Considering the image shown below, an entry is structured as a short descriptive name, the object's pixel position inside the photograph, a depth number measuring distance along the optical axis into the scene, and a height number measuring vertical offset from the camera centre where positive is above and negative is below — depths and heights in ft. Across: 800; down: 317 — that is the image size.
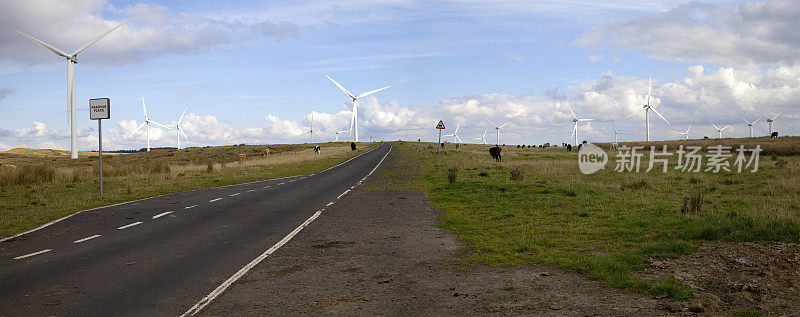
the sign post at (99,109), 72.64 +4.76
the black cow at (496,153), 154.20 -1.60
